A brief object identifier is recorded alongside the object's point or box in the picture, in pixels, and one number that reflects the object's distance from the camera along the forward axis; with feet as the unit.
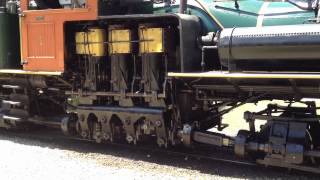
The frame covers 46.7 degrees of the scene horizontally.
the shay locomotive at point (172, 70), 15.13
